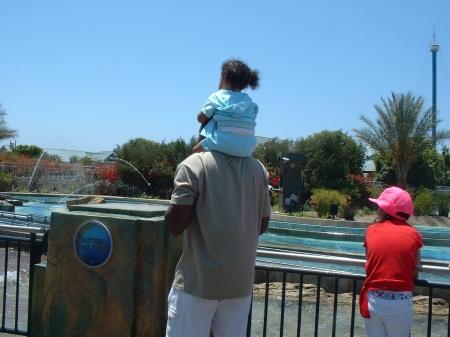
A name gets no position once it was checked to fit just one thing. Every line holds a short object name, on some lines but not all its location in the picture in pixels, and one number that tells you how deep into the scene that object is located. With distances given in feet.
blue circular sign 9.43
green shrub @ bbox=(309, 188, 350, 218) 58.44
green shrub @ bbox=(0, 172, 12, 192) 83.41
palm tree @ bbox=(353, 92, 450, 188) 76.69
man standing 7.33
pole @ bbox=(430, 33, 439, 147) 196.44
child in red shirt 9.37
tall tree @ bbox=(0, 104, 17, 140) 120.06
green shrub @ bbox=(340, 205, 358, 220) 57.98
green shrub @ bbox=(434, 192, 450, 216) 65.37
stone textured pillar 9.34
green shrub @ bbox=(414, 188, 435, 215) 63.93
